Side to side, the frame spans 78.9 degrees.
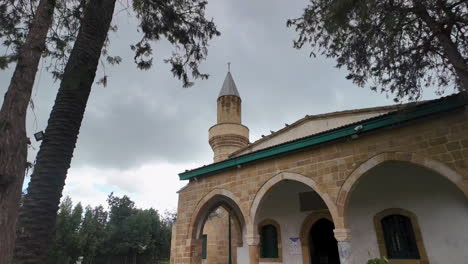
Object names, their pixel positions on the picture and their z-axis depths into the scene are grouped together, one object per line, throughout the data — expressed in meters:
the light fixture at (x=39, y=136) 2.85
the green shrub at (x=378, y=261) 4.51
